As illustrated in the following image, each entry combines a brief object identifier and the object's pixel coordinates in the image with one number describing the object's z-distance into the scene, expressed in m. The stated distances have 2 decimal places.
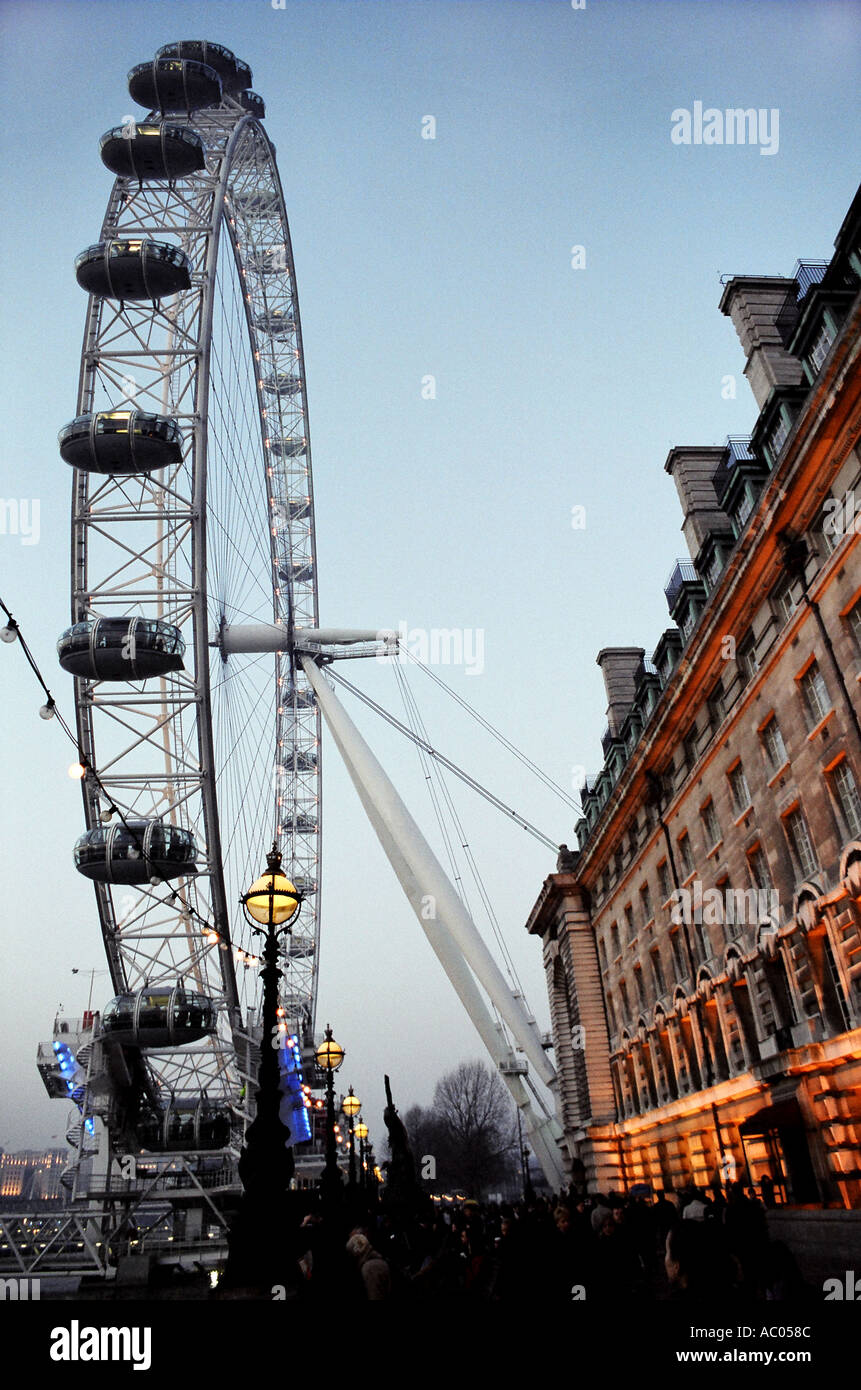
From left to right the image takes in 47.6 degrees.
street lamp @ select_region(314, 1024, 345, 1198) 23.78
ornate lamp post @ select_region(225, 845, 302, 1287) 10.97
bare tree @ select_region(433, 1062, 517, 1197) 127.81
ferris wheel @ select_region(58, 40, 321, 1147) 43.91
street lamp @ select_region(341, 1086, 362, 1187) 29.59
